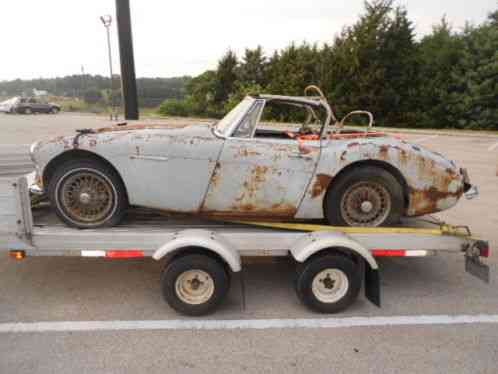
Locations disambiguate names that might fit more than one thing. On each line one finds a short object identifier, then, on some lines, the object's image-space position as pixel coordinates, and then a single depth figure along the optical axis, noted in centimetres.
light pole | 2497
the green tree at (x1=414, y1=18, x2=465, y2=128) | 2206
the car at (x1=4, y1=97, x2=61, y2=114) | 3172
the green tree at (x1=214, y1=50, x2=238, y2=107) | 2680
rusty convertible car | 377
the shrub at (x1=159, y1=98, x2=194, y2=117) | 3288
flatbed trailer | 350
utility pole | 713
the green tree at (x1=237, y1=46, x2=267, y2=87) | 2616
